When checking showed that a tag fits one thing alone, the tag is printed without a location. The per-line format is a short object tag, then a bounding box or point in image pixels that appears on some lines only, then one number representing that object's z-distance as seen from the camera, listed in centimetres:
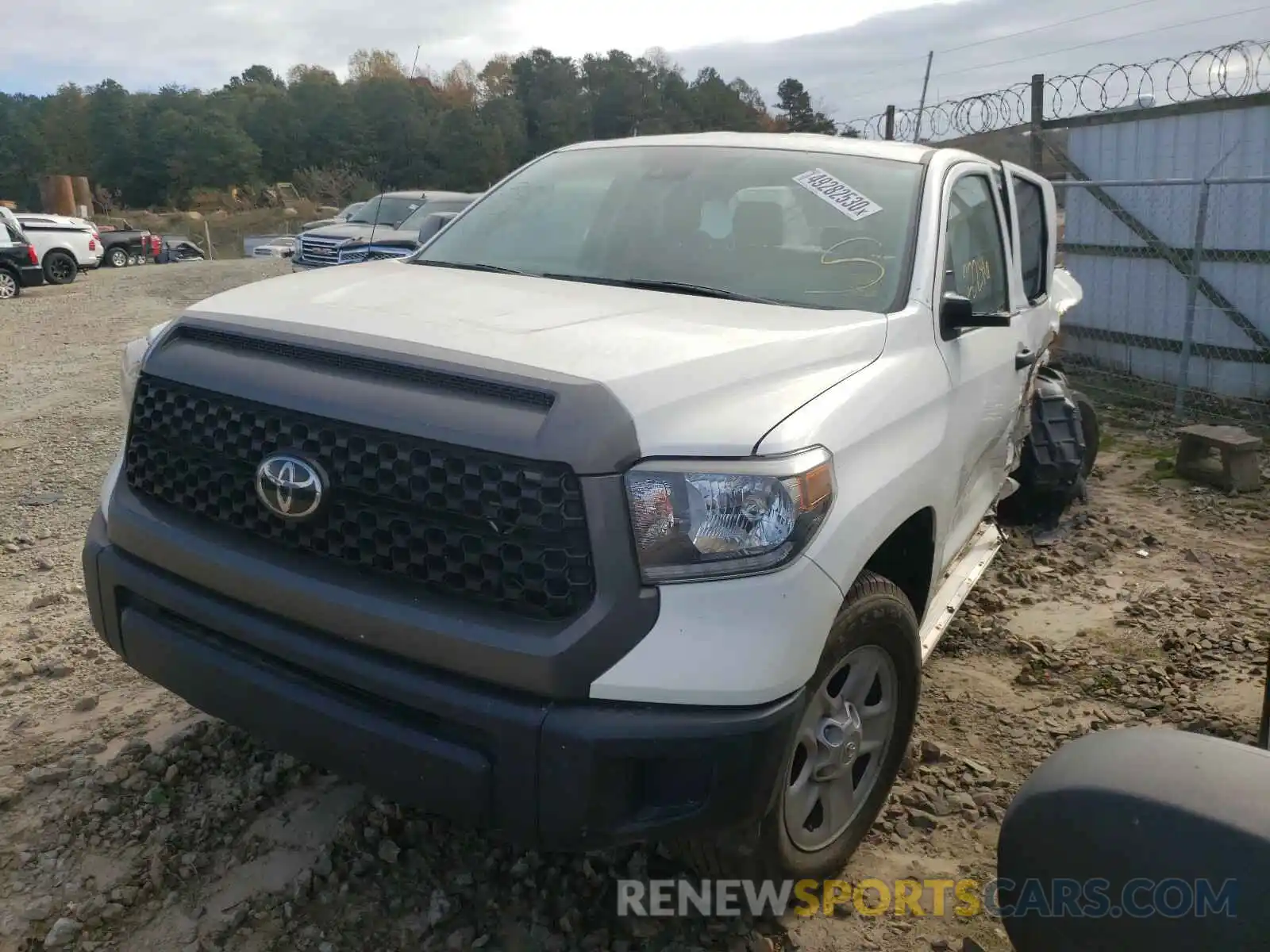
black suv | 1770
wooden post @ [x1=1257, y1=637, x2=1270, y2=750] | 282
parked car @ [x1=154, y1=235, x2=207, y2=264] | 3131
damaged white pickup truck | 198
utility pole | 1188
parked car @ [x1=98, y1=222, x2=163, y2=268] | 2827
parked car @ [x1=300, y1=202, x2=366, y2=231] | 1969
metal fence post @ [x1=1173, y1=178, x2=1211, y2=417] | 803
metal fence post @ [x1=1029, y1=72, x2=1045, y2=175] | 1069
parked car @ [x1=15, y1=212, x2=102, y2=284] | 2058
